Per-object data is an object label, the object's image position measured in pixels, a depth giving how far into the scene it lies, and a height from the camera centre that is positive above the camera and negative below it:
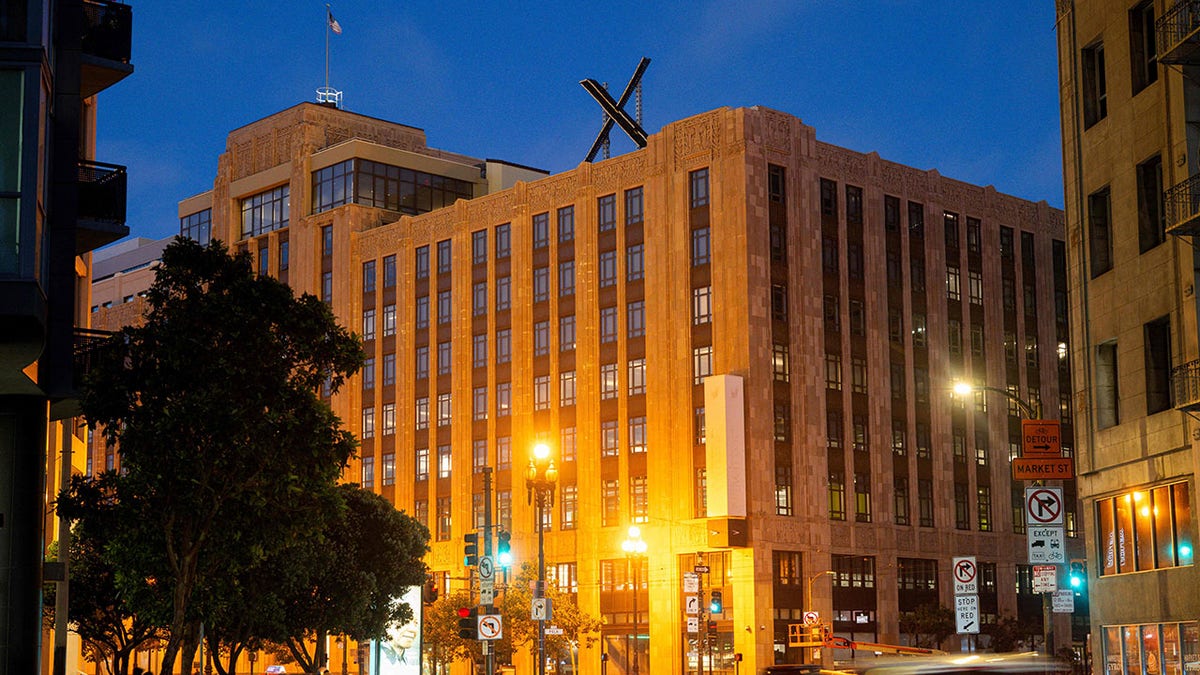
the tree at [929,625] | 91.56 -3.97
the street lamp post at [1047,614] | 37.12 -1.43
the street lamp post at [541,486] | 49.09 +2.38
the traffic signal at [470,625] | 42.53 -1.64
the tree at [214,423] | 32.06 +2.95
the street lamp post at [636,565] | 91.43 -0.22
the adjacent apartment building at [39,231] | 26.50 +6.06
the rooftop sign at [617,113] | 105.94 +30.20
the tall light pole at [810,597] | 88.12 -2.13
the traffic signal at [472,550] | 44.81 +0.39
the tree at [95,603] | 52.12 -1.09
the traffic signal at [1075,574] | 44.06 -0.56
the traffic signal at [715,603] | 70.78 -1.96
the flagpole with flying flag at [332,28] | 109.44 +36.98
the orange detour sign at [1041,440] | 35.62 +2.58
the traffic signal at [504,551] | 48.72 +0.38
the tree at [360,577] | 50.75 -0.37
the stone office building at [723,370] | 89.06 +11.72
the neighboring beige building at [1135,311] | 34.62 +5.62
